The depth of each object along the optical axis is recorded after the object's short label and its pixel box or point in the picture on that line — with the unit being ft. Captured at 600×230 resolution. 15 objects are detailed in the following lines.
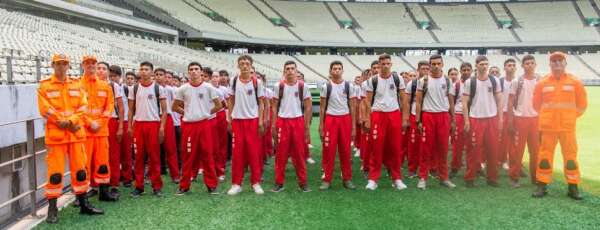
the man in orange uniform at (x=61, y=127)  15.46
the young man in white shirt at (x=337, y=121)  20.53
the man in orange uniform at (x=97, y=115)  17.87
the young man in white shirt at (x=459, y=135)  21.29
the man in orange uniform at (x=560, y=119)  18.42
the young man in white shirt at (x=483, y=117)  20.62
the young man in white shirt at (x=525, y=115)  20.97
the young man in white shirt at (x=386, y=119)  20.63
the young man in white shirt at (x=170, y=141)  21.16
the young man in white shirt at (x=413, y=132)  21.86
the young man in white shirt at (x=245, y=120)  20.02
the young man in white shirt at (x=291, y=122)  20.29
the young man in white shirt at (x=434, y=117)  20.77
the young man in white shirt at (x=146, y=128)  19.90
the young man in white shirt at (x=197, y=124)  19.95
